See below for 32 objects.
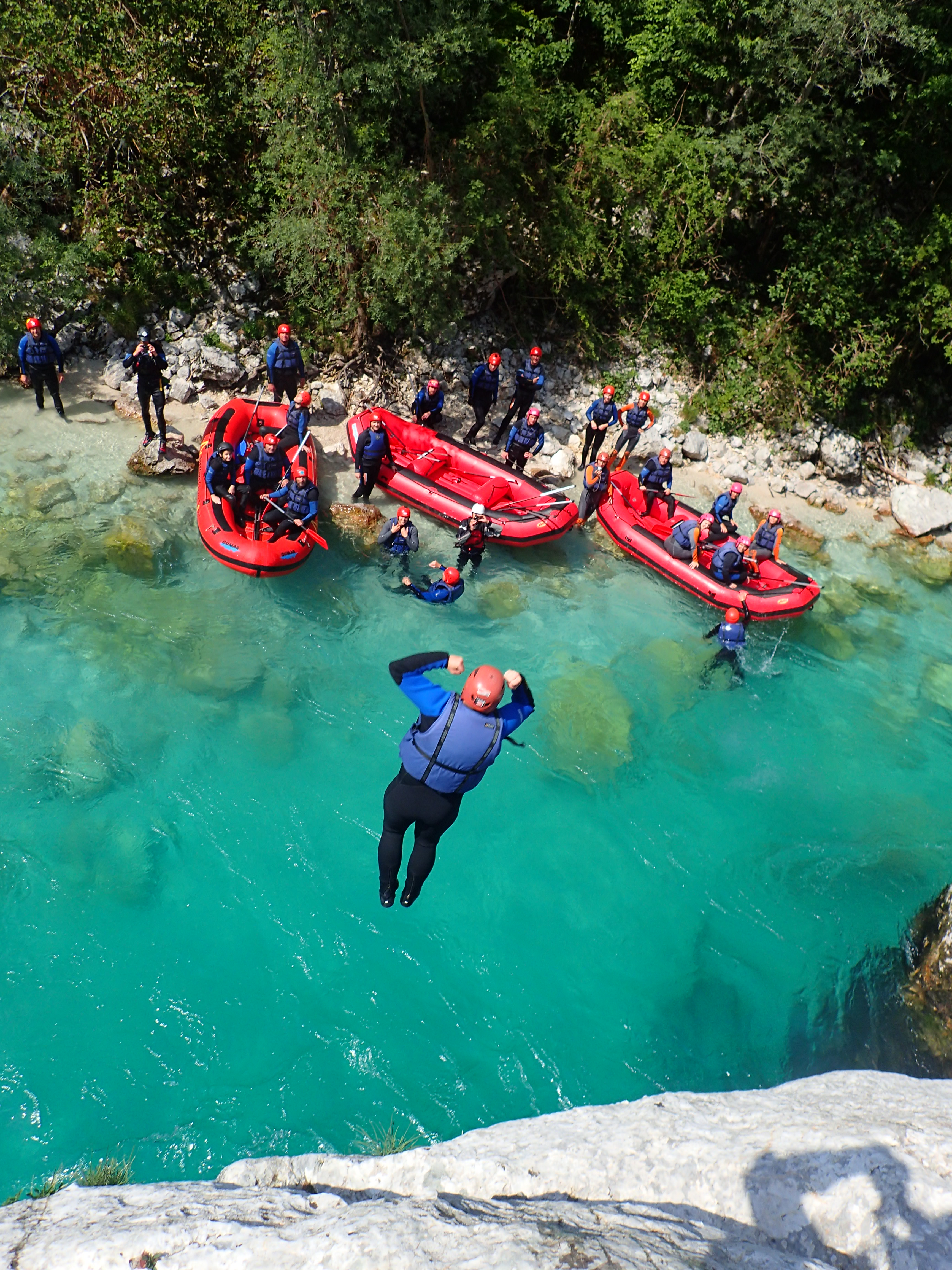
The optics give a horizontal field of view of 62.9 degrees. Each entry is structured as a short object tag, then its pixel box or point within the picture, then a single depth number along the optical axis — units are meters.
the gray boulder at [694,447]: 12.75
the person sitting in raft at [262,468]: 9.26
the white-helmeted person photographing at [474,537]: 9.12
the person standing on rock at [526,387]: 11.00
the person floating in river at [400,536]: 8.98
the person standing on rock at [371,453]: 9.68
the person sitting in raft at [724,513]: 10.39
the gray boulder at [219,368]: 11.81
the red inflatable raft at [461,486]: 10.05
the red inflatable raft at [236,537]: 8.67
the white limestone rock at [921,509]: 12.39
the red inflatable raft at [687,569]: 9.83
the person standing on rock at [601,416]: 10.86
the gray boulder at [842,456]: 12.84
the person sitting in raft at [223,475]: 9.02
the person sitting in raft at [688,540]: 10.05
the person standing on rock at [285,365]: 10.40
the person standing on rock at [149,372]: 10.05
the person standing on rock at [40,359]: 10.05
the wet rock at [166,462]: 10.10
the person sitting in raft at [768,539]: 10.30
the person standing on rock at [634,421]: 11.24
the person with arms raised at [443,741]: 4.27
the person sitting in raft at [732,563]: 9.77
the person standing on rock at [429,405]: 10.99
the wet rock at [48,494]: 9.44
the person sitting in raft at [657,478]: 10.69
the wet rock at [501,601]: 9.44
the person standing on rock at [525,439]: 10.78
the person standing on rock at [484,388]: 11.03
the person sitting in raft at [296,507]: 9.09
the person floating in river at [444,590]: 8.65
